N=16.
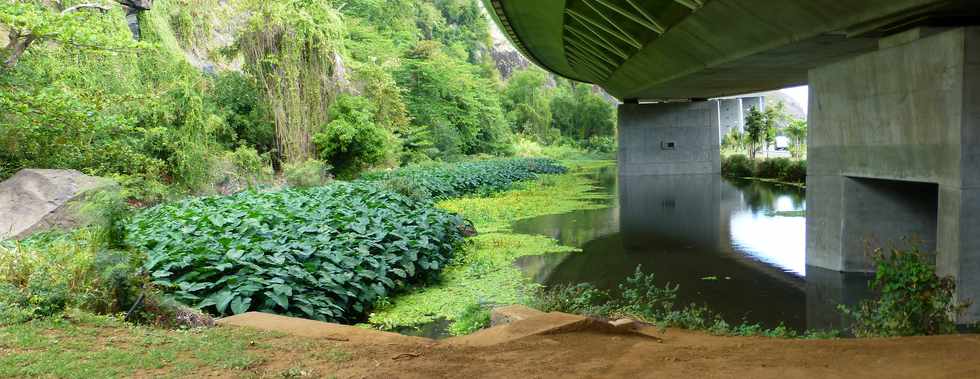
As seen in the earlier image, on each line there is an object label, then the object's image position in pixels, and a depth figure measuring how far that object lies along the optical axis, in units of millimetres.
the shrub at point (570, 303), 7723
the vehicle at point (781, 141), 55297
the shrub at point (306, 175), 20047
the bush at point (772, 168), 32344
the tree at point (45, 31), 12492
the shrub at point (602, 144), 68119
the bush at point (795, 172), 30141
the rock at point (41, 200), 11664
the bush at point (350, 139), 25531
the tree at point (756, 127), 38656
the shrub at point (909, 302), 6441
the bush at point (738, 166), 35844
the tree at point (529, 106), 68062
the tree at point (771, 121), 39219
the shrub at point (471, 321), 7930
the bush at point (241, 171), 19984
